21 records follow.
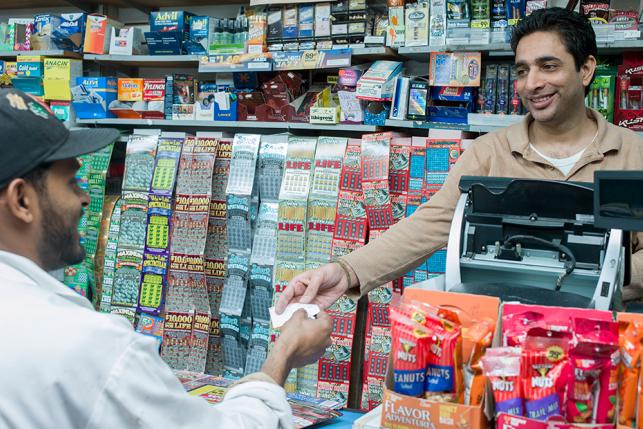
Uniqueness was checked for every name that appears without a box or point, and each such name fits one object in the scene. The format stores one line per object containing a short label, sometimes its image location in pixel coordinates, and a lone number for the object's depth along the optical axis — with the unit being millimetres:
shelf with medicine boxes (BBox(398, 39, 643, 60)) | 3494
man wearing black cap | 1148
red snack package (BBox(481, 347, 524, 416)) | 1251
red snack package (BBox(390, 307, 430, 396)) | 1350
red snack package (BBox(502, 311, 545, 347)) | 1344
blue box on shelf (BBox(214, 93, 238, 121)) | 4668
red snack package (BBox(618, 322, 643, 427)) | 1240
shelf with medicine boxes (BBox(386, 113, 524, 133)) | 3764
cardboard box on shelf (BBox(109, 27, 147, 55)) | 5008
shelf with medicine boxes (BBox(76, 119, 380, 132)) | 4246
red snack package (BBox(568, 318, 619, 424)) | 1233
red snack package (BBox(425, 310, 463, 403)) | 1349
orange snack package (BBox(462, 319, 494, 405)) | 1322
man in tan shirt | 2457
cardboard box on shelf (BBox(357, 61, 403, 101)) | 4051
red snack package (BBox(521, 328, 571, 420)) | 1225
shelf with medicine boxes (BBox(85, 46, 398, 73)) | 4191
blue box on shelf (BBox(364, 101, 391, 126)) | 4160
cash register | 1786
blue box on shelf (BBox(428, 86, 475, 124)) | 3934
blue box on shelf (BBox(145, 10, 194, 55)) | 4715
